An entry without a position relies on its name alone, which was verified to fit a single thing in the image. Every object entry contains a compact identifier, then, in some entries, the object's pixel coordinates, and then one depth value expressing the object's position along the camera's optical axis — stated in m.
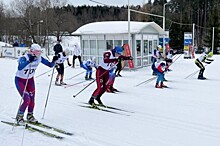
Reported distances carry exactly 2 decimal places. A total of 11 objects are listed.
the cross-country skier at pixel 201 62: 13.09
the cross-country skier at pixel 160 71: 10.70
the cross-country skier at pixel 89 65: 12.23
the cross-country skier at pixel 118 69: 13.52
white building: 17.47
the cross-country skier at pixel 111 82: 9.75
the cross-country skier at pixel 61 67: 11.10
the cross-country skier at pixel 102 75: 7.30
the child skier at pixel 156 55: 14.96
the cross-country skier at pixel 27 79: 5.51
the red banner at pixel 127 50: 16.01
